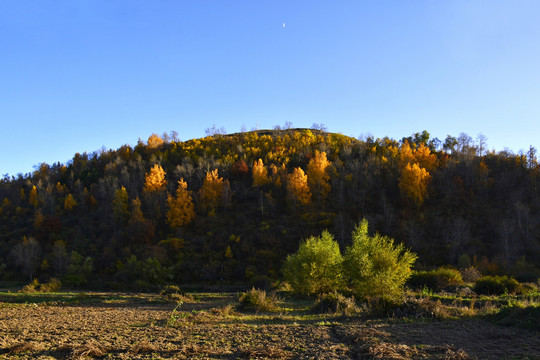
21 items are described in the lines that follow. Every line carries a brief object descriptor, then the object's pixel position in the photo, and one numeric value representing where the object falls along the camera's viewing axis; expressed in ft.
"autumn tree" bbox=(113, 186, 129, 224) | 261.24
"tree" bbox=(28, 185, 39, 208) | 303.89
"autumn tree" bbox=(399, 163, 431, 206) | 245.24
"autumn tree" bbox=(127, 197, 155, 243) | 231.71
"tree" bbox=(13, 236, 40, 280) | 198.18
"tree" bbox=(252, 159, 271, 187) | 292.61
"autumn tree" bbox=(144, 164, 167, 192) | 274.98
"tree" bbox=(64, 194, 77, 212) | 292.88
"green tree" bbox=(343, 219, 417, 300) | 72.74
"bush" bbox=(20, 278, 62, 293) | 116.06
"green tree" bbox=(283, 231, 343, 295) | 86.89
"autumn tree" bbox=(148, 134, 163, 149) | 436.02
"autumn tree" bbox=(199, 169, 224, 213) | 269.85
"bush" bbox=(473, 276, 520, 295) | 87.30
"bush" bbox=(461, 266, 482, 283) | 119.65
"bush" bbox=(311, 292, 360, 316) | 61.26
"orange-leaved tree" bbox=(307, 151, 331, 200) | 272.10
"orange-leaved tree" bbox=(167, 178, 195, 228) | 244.22
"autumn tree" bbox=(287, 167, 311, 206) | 259.39
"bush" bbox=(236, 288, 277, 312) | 67.87
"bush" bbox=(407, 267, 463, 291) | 102.92
